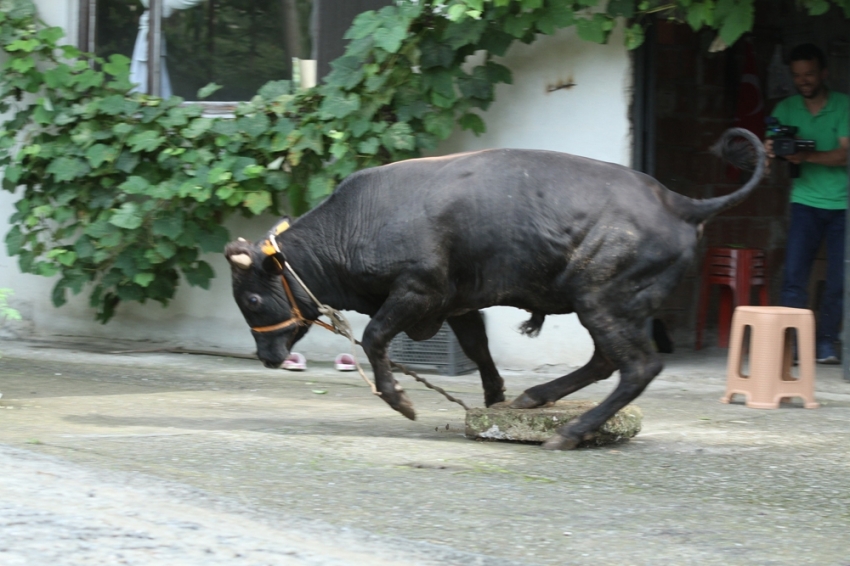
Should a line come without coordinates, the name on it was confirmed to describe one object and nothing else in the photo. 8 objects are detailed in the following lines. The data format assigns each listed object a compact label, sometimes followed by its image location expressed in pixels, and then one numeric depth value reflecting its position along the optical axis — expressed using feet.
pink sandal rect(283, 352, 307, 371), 52.72
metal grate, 52.41
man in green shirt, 52.46
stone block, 34.81
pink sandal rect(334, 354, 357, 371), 52.77
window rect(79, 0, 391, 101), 56.09
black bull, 33.64
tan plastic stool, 43.83
